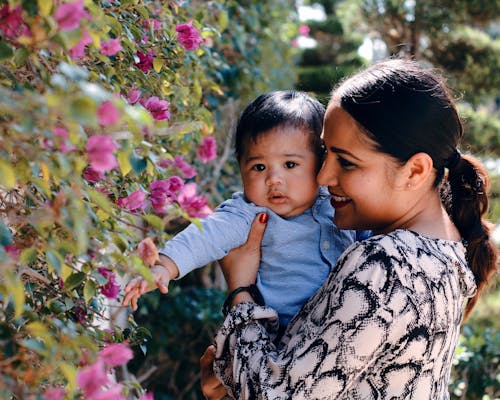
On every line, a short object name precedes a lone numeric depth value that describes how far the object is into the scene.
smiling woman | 1.50
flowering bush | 0.94
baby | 1.95
